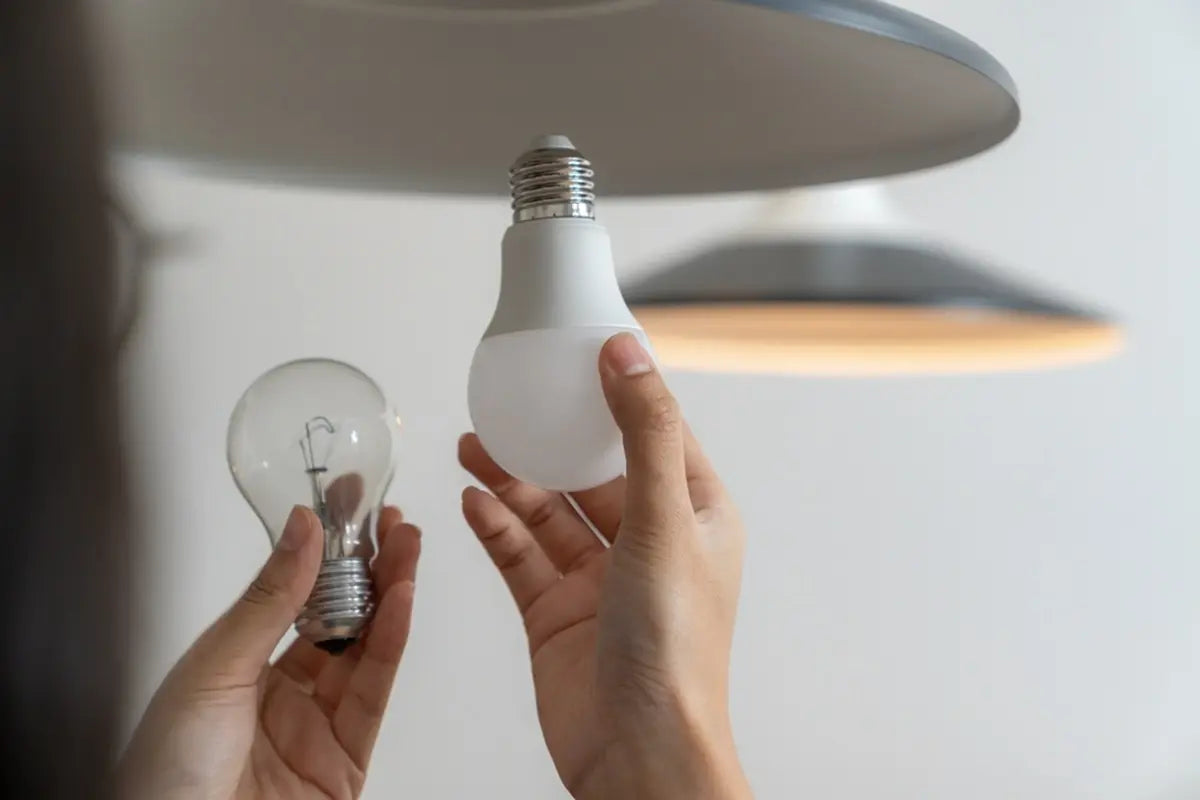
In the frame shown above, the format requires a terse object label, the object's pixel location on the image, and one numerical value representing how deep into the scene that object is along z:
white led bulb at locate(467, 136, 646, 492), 0.39
